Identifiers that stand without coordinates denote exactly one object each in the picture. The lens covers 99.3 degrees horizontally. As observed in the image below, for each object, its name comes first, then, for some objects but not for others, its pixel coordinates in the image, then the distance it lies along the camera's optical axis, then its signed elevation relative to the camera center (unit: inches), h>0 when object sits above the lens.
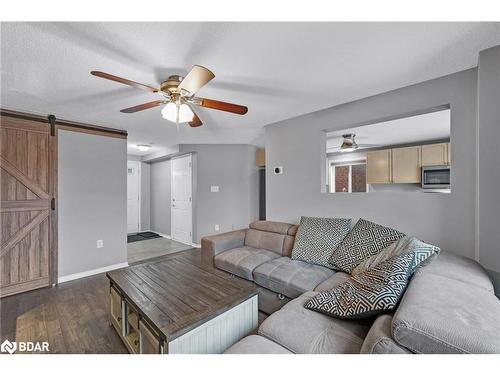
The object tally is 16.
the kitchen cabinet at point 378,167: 171.5 +16.3
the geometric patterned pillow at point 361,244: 75.2 -21.1
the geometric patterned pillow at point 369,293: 43.8 -23.8
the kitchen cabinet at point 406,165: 158.7 +16.9
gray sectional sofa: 29.7 -22.6
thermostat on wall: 125.4 +10.2
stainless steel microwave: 144.5 +6.8
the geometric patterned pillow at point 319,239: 87.8 -22.4
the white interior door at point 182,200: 190.3 -11.5
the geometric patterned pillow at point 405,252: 52.4 -17.6
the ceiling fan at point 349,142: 152.6 +34.2
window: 205.3 +9.7
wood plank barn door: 98.0 -8.5
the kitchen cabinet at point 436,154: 146.6 +23.0
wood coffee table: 47.2 -30.7
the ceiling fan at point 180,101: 59.7 +28.6
